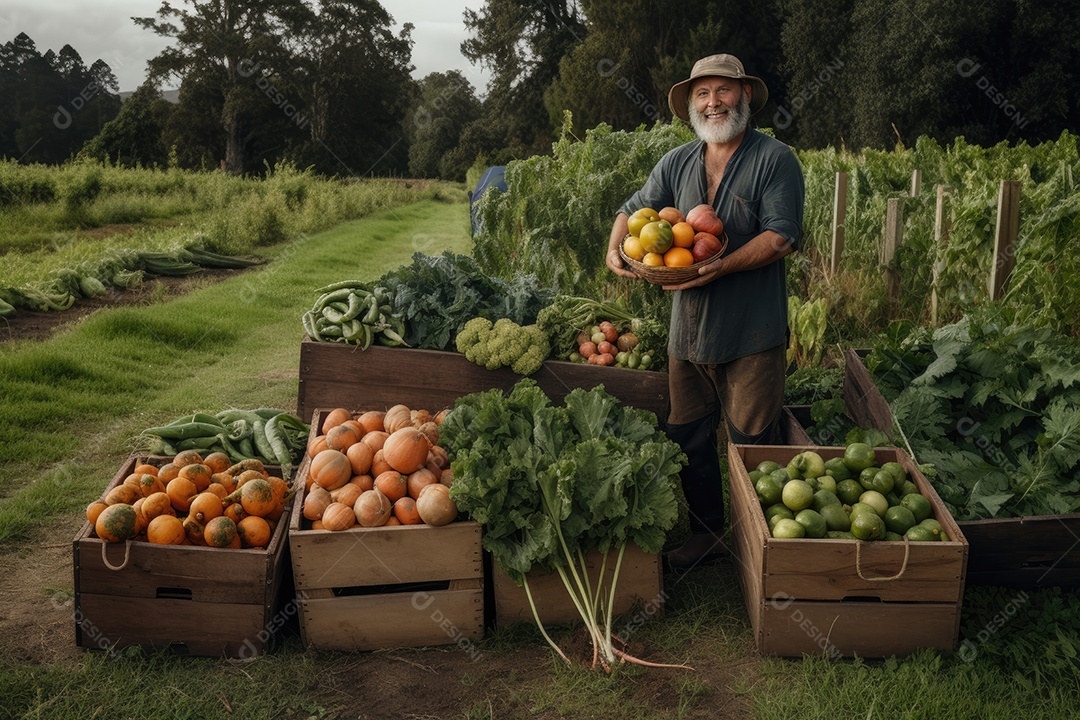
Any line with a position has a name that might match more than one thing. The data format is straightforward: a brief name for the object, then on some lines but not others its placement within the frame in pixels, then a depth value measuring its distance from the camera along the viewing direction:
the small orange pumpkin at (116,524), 3.53
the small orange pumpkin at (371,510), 3.67
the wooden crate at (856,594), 3.45
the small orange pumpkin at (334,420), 4.49
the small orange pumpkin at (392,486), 3.83
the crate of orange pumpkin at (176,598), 3.60
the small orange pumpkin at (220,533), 3.62
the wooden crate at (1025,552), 3.78
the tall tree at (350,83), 47.25
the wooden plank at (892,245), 9.18
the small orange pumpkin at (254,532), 3.72
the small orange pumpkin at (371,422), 4.42
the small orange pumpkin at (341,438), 4.16
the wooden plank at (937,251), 8.45
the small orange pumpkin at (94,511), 3.64
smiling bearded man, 4.06
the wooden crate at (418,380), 5.63
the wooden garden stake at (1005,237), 7.45
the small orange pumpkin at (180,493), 3.85
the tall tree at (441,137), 56.38
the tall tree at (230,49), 44.88
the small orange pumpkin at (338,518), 3.64
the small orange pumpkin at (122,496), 3.77
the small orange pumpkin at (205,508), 3.71
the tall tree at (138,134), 41.19
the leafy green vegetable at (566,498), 3.66
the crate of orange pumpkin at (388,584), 3.65
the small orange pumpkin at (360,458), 4.02
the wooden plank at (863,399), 4.70
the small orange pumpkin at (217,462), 4.35
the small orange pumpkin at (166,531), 3.64
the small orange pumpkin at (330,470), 3.88
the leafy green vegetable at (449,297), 5.77
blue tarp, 16.11
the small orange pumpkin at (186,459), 4.19
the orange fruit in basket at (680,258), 3.99
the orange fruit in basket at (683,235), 4.02
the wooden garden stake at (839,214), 9.98
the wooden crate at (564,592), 3.88
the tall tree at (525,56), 49.84
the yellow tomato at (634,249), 4.15
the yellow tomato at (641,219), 4.19
